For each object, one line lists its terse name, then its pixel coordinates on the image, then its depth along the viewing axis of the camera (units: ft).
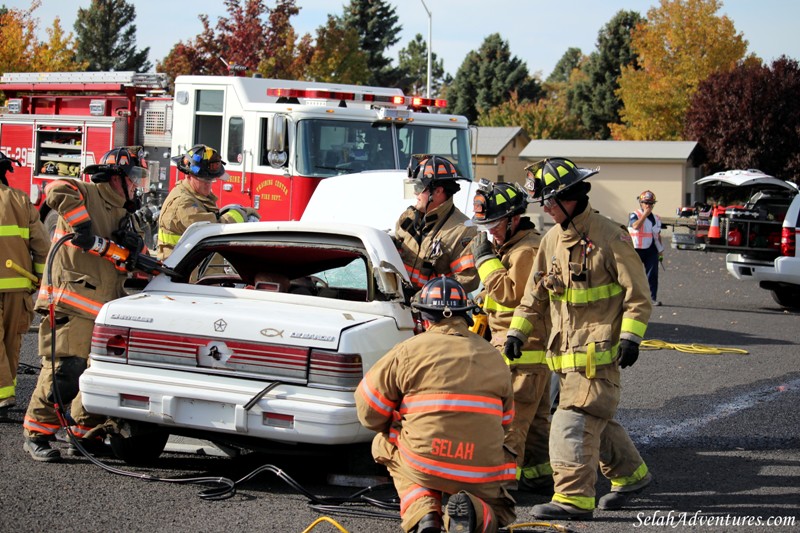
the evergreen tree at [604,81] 209.47
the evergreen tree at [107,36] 231.71
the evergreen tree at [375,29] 228.02
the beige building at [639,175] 152.05
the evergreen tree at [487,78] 234.58
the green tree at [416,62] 280.12
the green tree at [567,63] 374.63
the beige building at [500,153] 181.16
